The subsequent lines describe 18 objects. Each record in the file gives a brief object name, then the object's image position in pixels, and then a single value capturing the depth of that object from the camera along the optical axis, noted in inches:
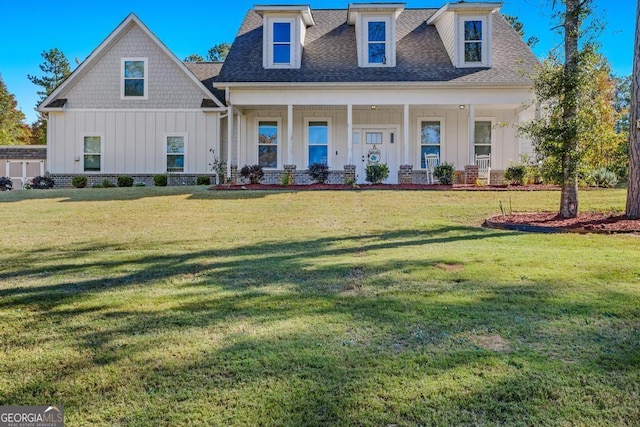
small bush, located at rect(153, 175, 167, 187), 674.8
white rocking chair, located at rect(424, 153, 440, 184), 647.8
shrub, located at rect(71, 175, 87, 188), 675.4
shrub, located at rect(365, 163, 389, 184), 588.7
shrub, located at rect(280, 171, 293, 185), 572.7
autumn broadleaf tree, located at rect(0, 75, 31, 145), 1621.4
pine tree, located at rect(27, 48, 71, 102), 1787.6
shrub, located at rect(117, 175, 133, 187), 675.4
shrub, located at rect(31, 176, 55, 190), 681.0
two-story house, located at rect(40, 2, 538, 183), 671.1
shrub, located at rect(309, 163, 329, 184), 583.2
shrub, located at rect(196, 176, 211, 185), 671.8
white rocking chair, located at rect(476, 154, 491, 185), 637.3
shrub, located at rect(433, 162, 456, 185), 586.6
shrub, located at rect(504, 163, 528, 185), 567.8
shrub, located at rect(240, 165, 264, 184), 599.8
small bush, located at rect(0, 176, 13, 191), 705.6
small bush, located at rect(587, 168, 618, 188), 554.4
